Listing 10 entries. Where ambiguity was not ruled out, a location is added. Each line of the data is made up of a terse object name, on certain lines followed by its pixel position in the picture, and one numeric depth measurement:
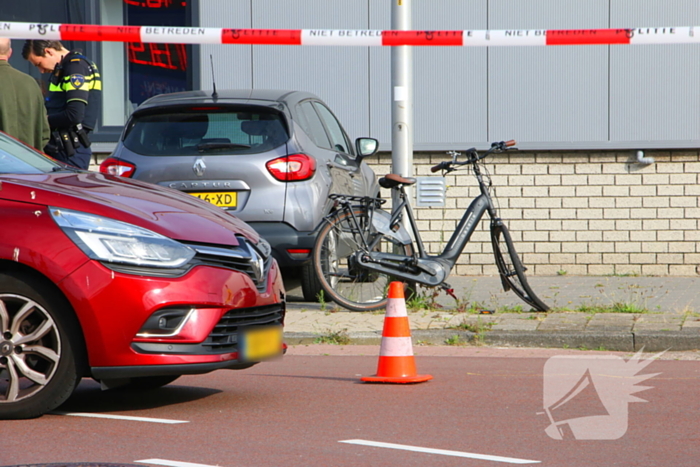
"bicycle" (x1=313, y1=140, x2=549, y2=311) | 17.22
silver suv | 17.52
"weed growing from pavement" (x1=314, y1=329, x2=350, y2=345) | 15.71
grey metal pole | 18.33
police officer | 18.37
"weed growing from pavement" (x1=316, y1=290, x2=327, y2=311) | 17.84
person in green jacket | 17.16
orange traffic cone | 12.33
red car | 9.70
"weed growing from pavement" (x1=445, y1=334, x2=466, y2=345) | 15.66
